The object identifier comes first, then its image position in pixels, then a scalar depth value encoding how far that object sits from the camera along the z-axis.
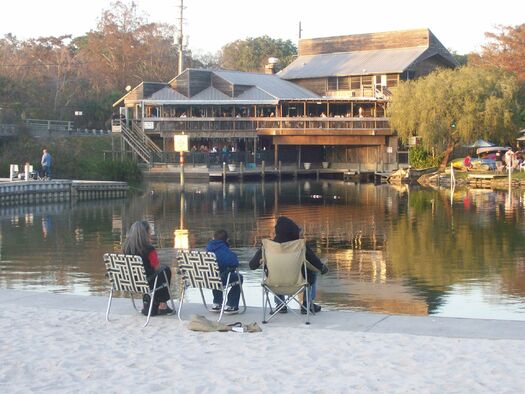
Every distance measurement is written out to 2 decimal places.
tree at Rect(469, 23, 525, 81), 76.88
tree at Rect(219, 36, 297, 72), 118.94
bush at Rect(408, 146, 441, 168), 64.94
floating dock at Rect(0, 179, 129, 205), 43.00
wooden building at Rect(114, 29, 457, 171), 67.81
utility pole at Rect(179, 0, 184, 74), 81.19
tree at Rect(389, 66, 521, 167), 61.06
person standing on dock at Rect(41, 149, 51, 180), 46.97
